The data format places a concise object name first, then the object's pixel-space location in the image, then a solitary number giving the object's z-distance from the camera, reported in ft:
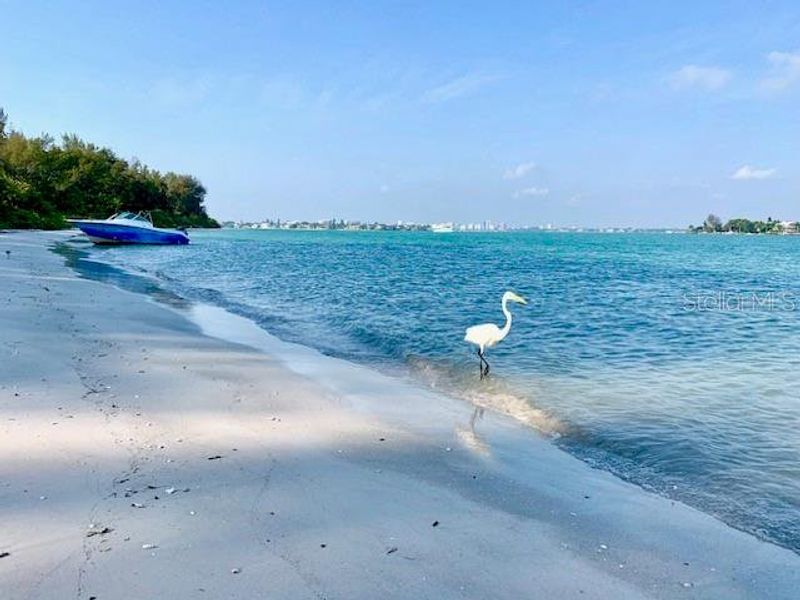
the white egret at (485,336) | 34.68
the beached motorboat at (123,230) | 155.94
